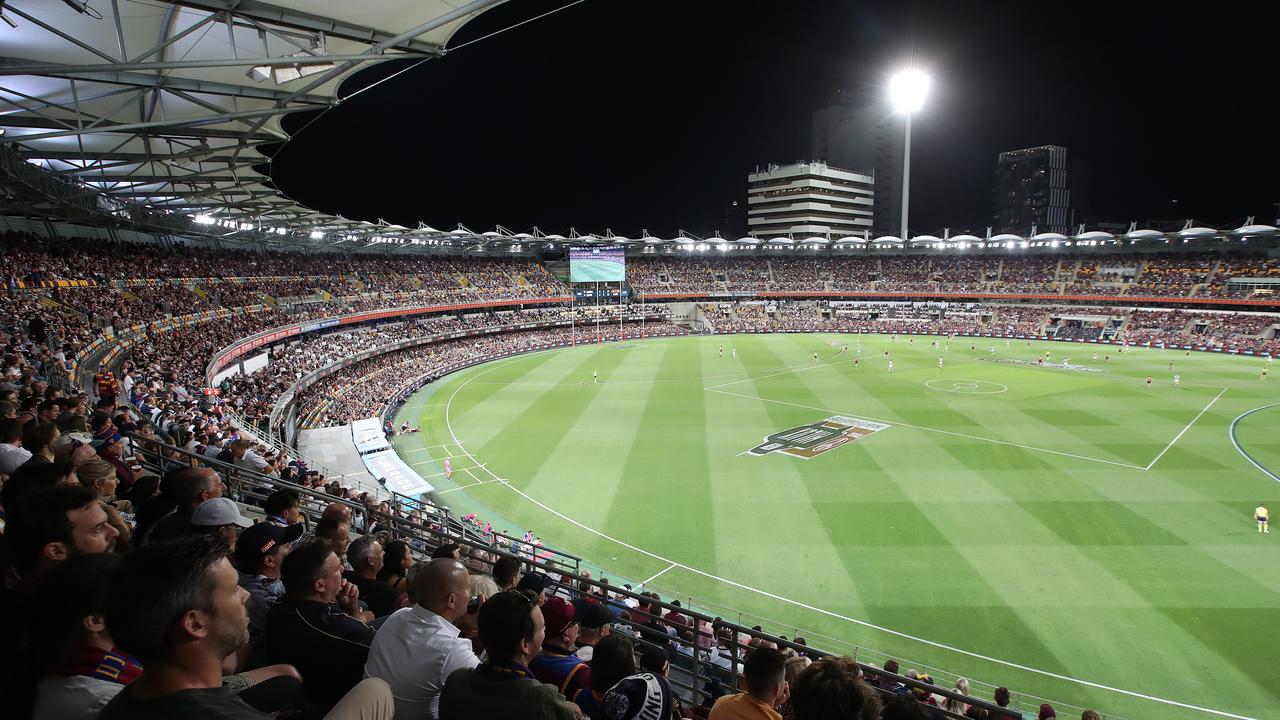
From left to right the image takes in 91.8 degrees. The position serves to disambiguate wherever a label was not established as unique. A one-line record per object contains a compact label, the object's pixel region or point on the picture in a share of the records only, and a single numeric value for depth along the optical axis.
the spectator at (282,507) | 5.93
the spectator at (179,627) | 1.81
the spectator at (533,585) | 5.67
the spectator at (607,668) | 3.45
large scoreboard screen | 65.19
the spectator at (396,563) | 5.84
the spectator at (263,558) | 4.06
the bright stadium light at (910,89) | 73.00
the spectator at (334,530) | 5.54
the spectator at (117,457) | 6.89
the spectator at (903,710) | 3.26
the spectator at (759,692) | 3.48
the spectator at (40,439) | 5.83
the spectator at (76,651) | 2.22
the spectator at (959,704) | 9.40
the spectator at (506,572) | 5.52
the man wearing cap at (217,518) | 4.37
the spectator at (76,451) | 5.38
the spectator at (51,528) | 3.04
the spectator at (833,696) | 3.03
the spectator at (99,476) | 5.02
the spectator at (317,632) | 3.21
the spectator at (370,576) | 4.90
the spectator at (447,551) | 6.26
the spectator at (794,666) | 5.39
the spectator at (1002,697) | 8.61
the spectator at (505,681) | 2.73
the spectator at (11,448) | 5.77
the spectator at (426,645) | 3.16
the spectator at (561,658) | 3.74
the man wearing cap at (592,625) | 4.81
